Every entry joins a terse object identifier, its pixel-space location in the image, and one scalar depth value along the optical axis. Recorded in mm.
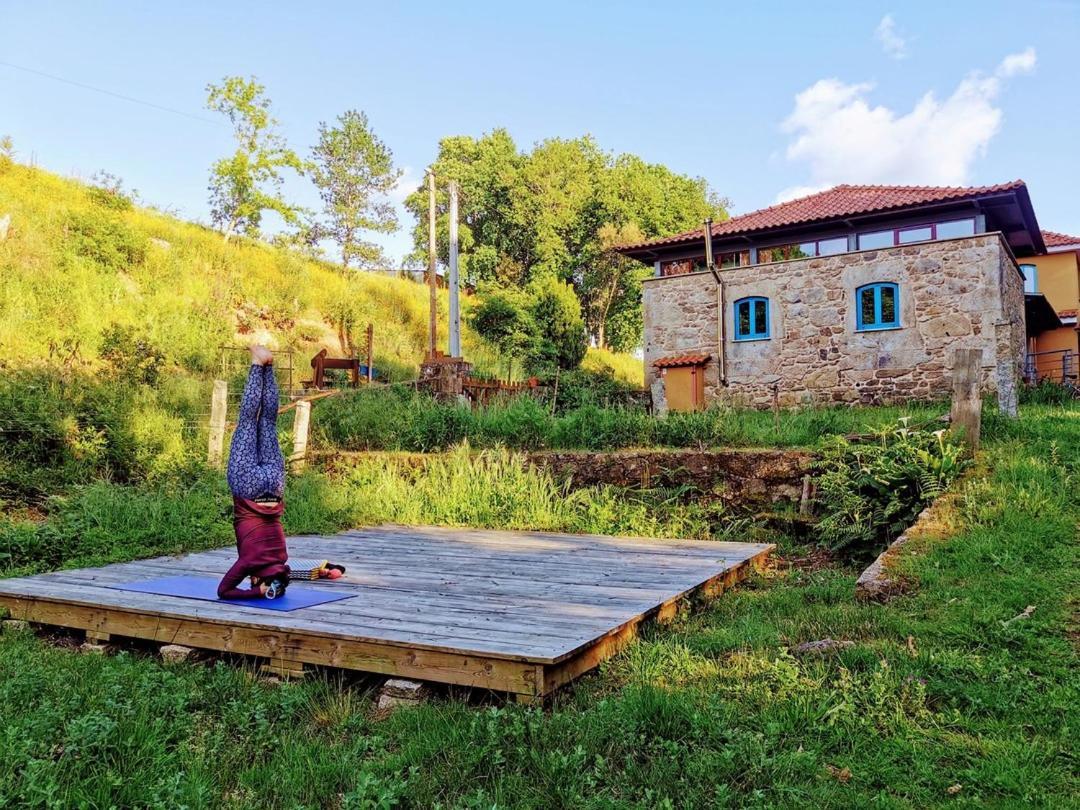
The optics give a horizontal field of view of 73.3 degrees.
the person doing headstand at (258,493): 4590
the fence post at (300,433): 10164
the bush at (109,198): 18422
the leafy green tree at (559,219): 35156
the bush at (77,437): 8352
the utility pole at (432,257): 20953
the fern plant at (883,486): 6983
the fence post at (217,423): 9414
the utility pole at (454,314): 21234
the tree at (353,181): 31391
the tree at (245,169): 23828
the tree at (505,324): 26359
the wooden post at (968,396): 7582
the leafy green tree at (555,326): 26344
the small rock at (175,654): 4152
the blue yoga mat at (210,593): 4465
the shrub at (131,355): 12516
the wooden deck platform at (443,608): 3535
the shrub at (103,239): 16594
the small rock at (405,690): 3480
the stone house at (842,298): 16172
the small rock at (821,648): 3877
